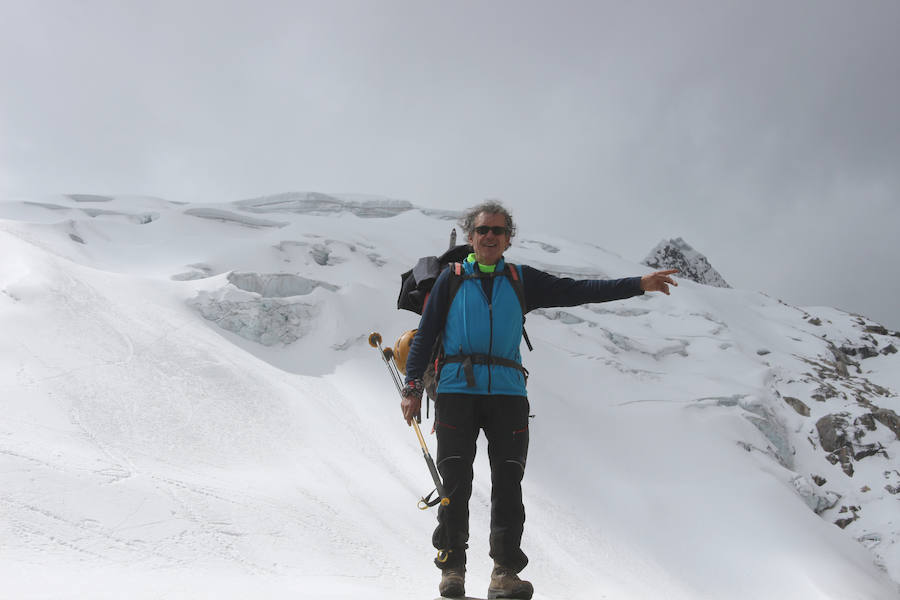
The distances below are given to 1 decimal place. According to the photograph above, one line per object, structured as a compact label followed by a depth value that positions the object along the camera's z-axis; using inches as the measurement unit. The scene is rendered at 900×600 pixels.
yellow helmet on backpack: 214.1
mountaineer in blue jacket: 161.5
